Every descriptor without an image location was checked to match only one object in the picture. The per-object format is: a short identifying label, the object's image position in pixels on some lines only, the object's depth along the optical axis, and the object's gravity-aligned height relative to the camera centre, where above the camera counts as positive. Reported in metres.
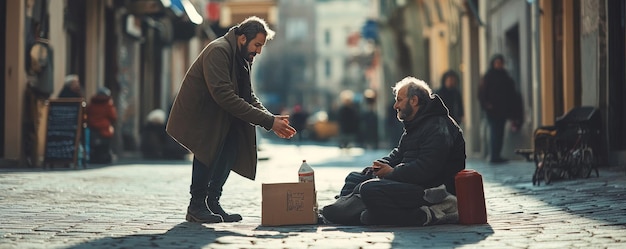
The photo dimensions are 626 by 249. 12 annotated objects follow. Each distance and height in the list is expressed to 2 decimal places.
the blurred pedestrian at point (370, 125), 34.12 +0.74
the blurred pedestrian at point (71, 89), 19.14 +1.01
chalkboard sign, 17.92 +0.38
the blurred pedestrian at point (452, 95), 21.12 +0.98
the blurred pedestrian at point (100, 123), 20.45 +0.51
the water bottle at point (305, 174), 8.59 -0.16
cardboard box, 8.53 -0.36
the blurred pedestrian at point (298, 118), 40.11 +1.14
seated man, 8.27 -0.12
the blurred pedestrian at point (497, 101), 19.50 +0.80
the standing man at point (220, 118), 8.60 +0.25
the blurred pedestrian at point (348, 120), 32.47 +0.85
